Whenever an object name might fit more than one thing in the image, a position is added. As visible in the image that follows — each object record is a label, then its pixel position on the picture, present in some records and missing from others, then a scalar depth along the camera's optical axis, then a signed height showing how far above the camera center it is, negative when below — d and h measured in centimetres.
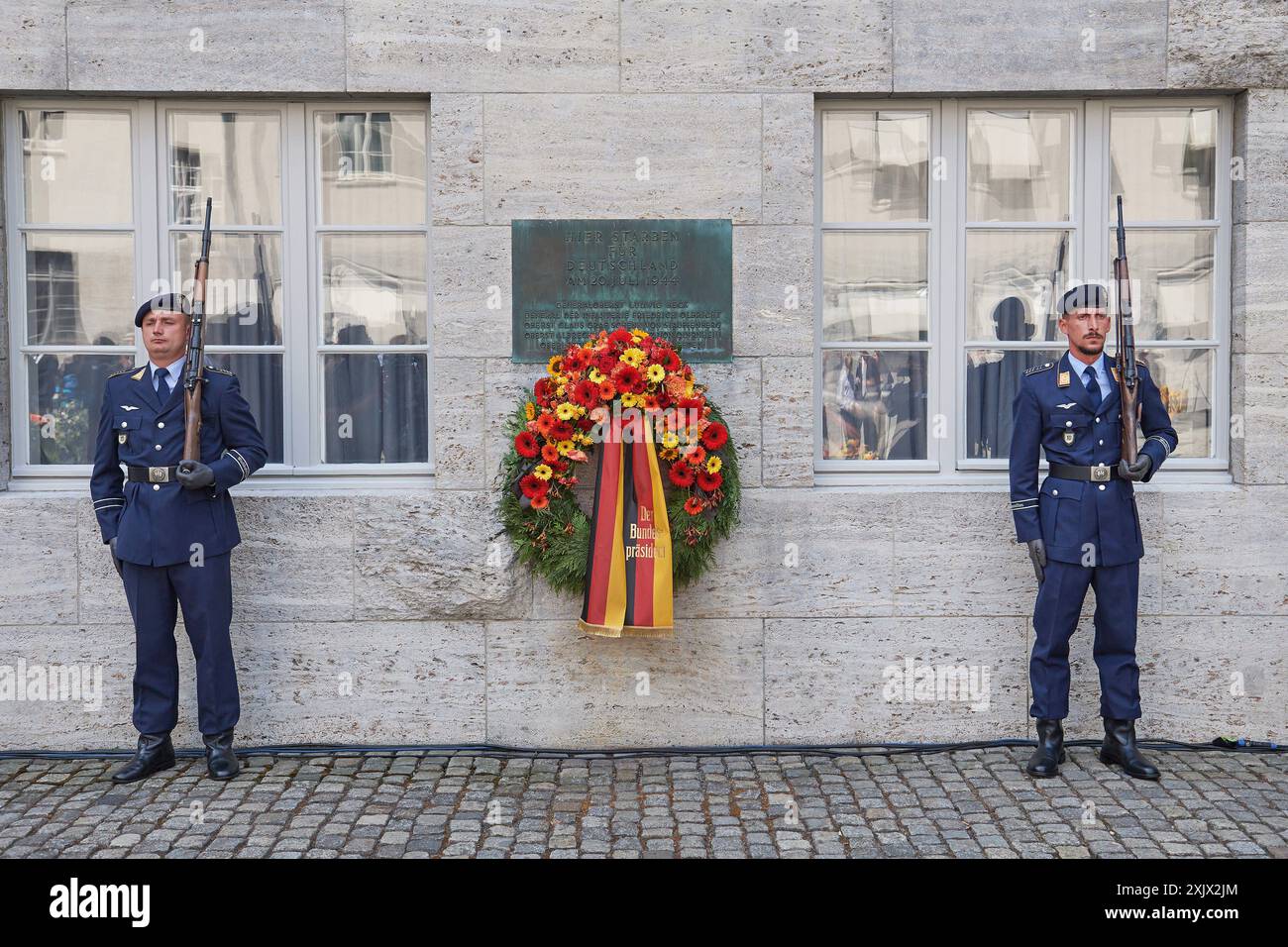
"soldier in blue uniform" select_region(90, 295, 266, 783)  538 -38
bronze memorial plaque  591 +74
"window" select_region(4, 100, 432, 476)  607 +85
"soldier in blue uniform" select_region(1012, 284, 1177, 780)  546 -38
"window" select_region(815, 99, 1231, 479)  618 +85
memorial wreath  557 -15
